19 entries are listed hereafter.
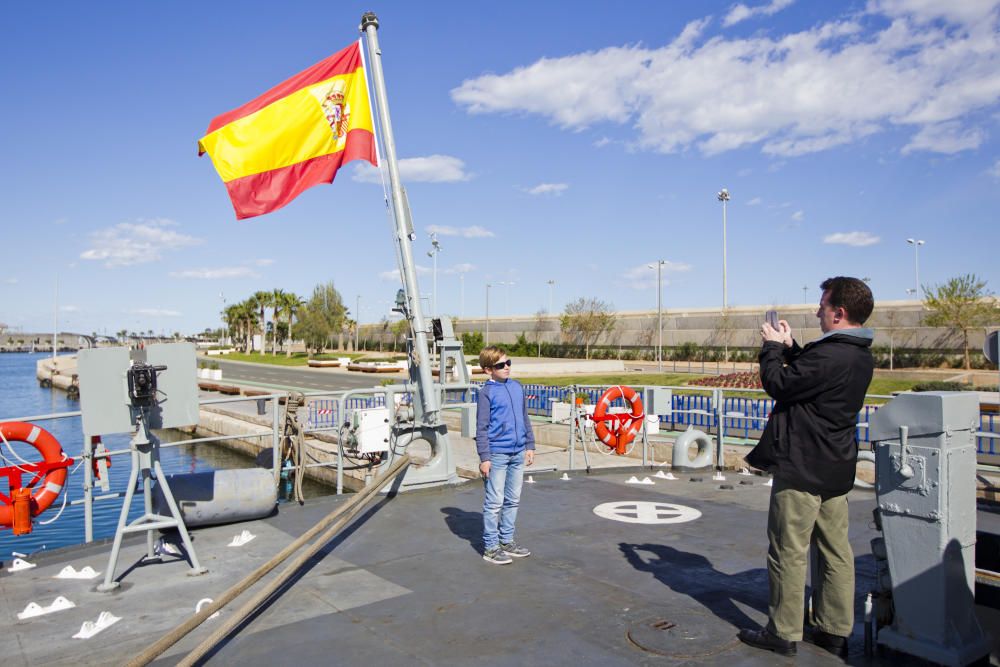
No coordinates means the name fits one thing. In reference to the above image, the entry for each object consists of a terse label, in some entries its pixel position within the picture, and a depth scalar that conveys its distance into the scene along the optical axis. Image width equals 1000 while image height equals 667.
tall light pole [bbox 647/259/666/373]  55.53
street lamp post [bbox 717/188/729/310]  65.56
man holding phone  3.91
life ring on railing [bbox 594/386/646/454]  12.97
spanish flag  8.96
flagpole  8.96
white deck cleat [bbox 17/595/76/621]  5.12
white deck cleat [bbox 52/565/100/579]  6.00
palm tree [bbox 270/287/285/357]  99.56
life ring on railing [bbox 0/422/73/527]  6.61
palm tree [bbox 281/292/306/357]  100.00
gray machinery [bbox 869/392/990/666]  3.59
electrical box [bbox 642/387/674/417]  12.08
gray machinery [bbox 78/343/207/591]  5.65
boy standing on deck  6.17
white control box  9.02
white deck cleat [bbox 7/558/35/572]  6.23
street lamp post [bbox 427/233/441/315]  51.56
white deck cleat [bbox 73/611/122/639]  4.74
